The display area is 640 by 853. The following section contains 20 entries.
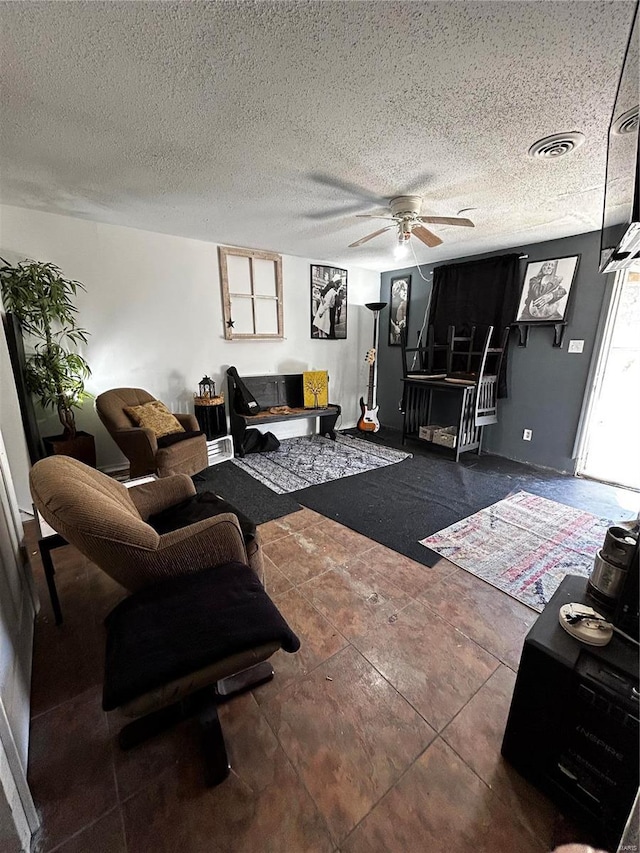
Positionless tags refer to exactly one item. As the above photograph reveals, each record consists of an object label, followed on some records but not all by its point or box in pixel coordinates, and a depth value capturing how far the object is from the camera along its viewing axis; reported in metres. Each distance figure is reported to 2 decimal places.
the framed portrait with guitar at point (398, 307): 4.74
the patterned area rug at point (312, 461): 3.32
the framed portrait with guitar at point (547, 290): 3.30
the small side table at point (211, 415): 3.66
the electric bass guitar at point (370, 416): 4.78
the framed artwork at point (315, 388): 4.43
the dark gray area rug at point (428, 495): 2.48
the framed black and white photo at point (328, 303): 4.49
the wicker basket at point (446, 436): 3.90
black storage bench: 3.91
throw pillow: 2.98
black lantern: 3.65
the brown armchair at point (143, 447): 2.77
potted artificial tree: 2.58
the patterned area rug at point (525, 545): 1.94
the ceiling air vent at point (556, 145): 1.67
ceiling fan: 2.32
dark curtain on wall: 3.67
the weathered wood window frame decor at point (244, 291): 3.75
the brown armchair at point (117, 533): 1.08
